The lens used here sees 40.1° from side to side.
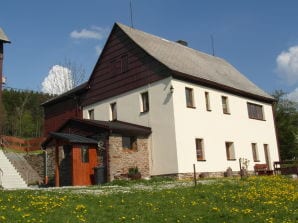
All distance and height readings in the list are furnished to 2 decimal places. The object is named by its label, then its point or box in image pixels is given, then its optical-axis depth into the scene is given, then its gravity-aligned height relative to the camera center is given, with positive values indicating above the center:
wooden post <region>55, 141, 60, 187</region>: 23.66 +1.61
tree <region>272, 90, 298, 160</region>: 42.66 +5.43
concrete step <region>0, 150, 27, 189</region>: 23.42 +1.34
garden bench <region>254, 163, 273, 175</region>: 29.52 +1.03
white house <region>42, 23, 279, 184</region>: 25.09 +5.82
